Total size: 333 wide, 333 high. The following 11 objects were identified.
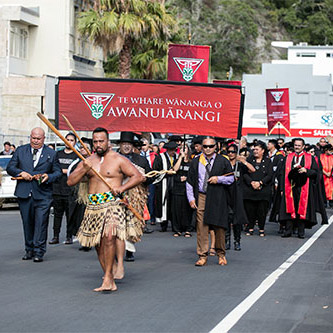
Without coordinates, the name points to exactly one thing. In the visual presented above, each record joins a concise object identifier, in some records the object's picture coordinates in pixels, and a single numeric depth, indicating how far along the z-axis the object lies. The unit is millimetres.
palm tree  34031
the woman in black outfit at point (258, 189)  16906
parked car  21891
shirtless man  9578
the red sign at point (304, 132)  51094
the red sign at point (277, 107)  28734
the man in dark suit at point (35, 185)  12258
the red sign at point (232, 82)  23397
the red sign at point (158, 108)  13742
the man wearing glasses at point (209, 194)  12102
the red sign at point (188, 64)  22672
